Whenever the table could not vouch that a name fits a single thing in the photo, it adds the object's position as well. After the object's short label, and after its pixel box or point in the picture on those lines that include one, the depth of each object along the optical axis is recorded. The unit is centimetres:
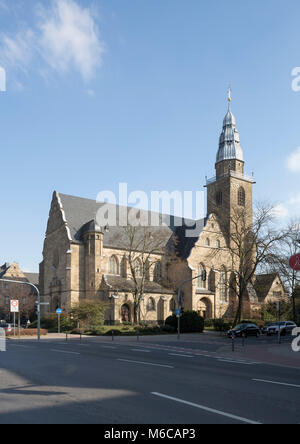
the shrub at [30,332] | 3819
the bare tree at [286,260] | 3644
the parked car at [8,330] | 3946
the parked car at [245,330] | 3559
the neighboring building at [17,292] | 6175
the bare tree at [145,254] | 4431
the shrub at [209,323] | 4909
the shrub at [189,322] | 4006
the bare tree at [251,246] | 3688
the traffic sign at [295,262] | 1064
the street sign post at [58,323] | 4098
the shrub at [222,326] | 4369
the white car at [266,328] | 3929
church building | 4825
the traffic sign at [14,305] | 3381
